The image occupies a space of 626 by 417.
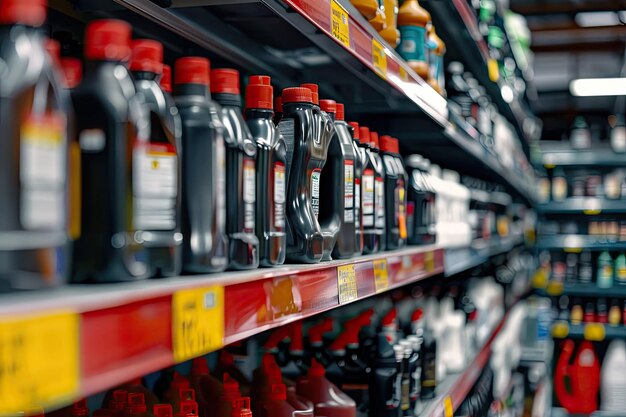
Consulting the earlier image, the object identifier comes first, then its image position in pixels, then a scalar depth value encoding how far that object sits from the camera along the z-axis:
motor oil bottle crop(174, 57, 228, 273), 0.90
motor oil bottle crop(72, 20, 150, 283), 0.72
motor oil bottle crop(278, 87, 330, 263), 1.26
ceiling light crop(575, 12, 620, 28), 6.08
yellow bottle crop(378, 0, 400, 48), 1.96
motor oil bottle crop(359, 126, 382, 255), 1.63
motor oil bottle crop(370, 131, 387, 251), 1.73
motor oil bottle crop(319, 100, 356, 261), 1.47
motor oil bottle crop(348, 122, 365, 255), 1.55
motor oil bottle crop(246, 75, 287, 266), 1.09
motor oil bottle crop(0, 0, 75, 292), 0.59
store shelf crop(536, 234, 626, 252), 6.41
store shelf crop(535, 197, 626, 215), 6.40
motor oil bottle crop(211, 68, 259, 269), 0.99
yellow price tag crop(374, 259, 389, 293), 1.50
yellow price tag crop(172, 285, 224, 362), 0.72
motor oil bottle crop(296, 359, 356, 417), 1.63
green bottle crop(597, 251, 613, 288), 6.29
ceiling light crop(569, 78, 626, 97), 6.12
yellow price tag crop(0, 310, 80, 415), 0.50
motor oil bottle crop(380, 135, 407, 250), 1.91
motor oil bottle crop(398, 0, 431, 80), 2.22
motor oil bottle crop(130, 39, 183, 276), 0.77
